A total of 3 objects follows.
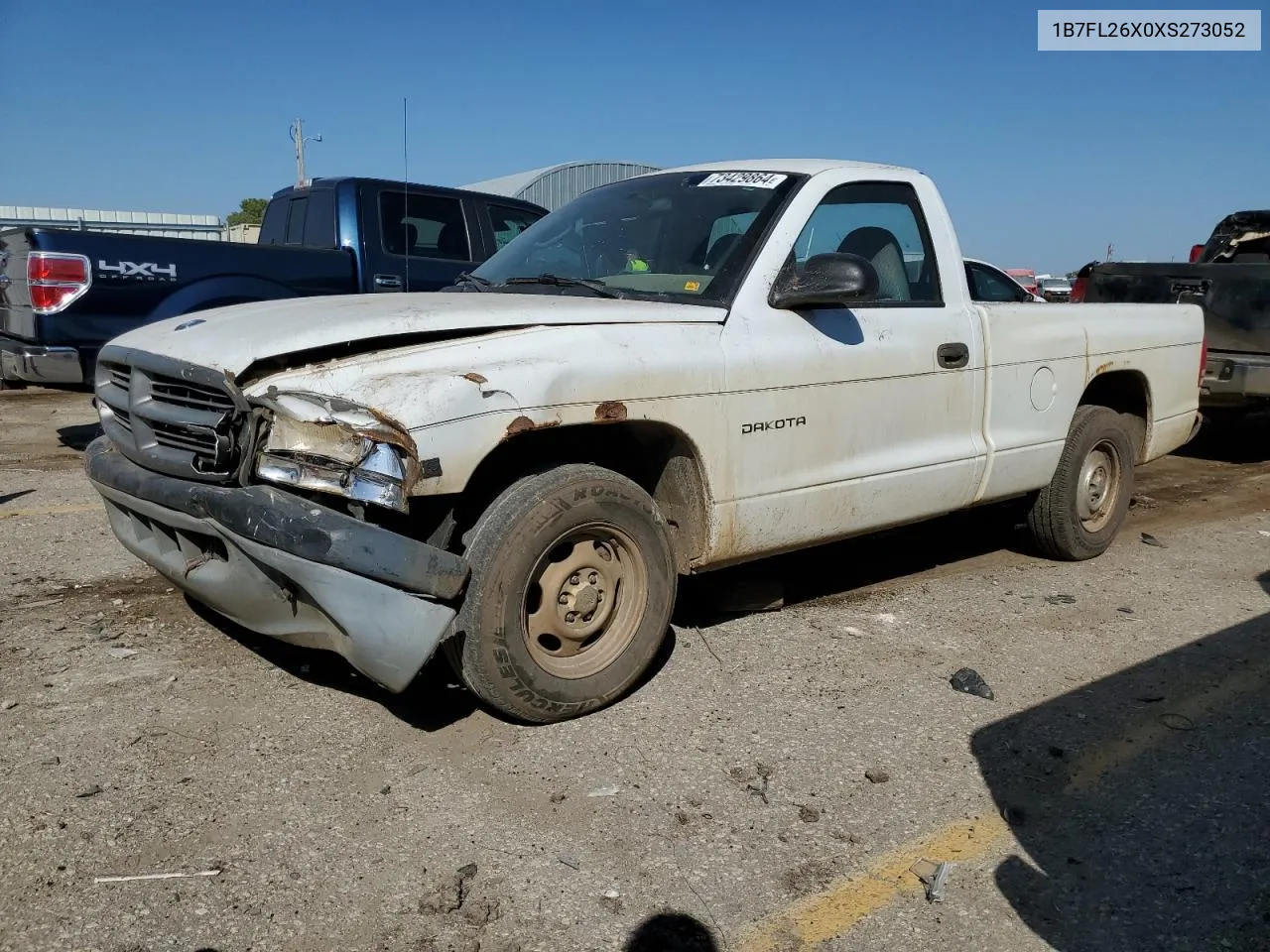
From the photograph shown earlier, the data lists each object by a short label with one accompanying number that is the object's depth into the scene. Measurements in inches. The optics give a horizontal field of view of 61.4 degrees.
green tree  1760.6
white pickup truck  118.1
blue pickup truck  262.8
